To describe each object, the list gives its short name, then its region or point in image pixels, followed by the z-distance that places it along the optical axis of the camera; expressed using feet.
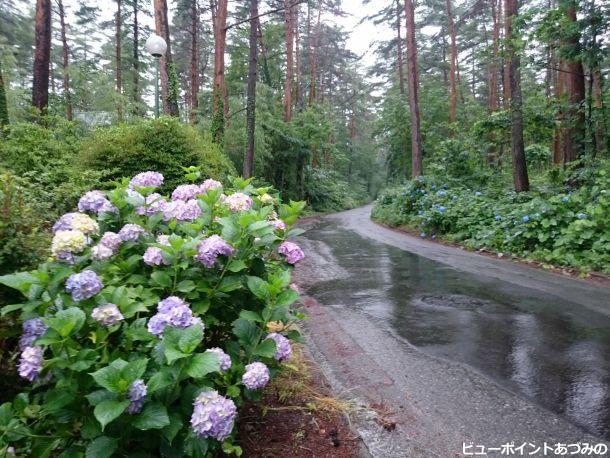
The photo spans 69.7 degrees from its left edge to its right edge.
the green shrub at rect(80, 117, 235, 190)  26.78
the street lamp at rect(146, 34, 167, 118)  36.73
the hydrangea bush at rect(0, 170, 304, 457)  6.24
